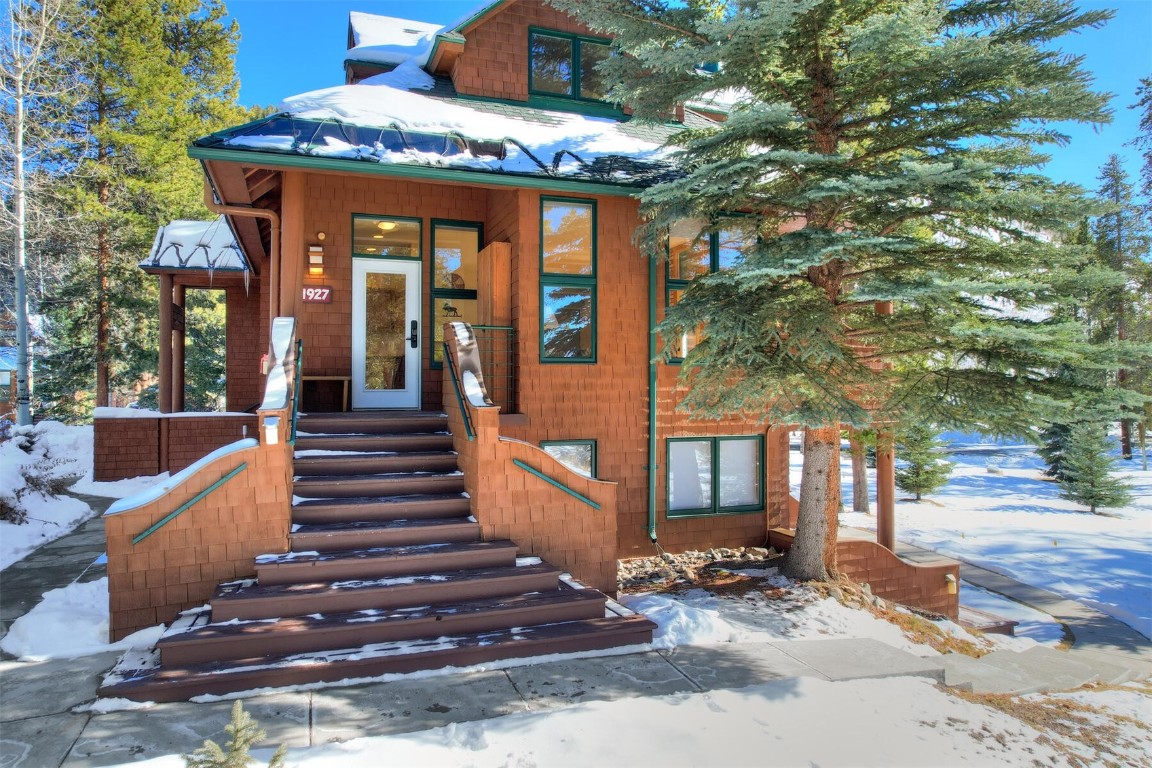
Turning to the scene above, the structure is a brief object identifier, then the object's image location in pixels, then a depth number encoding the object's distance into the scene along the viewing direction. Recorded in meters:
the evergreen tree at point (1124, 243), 18.78
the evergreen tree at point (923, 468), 18.72
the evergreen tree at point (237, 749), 2.33
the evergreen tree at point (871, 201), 5.82
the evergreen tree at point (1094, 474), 18.55
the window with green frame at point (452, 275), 8.49
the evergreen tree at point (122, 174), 17.47
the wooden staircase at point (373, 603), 4.12
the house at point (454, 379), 4.96
